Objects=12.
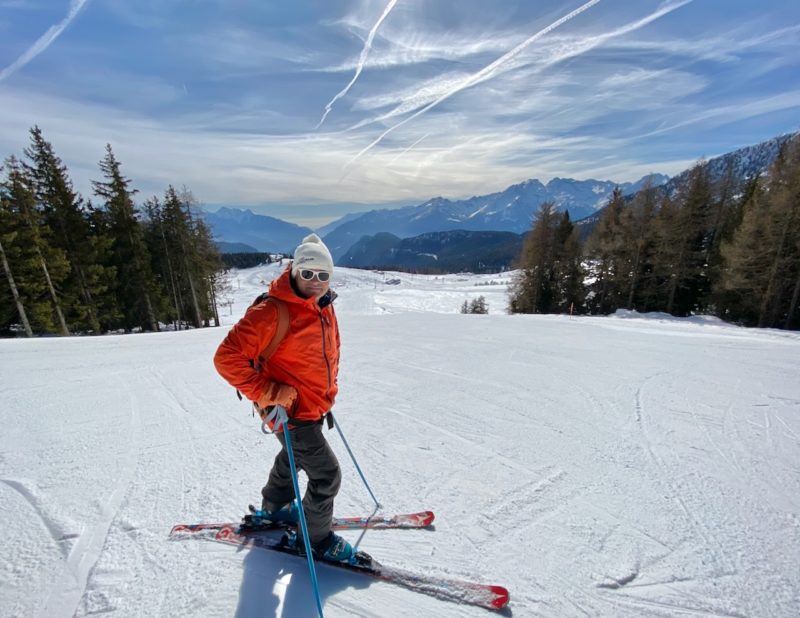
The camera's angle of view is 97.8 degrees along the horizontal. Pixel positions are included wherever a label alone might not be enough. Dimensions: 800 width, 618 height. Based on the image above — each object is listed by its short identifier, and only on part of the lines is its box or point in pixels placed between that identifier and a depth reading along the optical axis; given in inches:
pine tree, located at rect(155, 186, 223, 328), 974.4
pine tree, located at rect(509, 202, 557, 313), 1142.3
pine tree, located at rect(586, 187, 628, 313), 1070.4
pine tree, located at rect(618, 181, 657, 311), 1023.6
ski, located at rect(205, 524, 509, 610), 93.2
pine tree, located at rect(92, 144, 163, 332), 853.2
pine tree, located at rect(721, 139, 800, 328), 706.2
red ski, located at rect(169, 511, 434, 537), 114.8
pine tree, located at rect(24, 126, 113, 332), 732.0
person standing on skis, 89.1
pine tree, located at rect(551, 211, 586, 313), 1137.4
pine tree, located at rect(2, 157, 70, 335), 610.8
